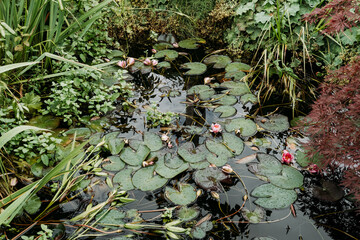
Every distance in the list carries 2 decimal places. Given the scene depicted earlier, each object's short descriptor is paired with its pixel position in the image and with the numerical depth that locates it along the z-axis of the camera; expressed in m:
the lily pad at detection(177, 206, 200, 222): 1.76
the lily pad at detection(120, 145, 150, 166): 2.09
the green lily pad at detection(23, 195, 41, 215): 1.76
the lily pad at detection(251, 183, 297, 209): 1.85
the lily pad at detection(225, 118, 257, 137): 2.37
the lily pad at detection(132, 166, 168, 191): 1.91
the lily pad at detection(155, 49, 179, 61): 3.29
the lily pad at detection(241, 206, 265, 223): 1.78
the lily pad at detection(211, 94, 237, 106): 2.69
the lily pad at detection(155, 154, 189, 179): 1.99
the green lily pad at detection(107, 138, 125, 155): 2.15
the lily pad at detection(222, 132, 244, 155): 2.21
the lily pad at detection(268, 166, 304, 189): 1.96
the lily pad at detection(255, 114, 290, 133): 2.42
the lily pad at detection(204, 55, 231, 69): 3.17
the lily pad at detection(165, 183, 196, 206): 1.84
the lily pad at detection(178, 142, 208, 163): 2.10
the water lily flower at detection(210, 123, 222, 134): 2.31
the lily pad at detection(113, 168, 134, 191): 1.92
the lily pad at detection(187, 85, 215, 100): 2.75
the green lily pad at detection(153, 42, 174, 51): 3.47
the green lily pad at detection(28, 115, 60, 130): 2.24
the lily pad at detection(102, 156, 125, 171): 2.04
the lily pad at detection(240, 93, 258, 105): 2.71
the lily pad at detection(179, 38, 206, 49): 3.49
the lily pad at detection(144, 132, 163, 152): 2.21
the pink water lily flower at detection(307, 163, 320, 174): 2.03
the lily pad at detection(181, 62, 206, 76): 3.08
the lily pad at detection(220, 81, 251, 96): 2.80
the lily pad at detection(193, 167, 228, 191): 1.94
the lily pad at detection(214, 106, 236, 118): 2.55
